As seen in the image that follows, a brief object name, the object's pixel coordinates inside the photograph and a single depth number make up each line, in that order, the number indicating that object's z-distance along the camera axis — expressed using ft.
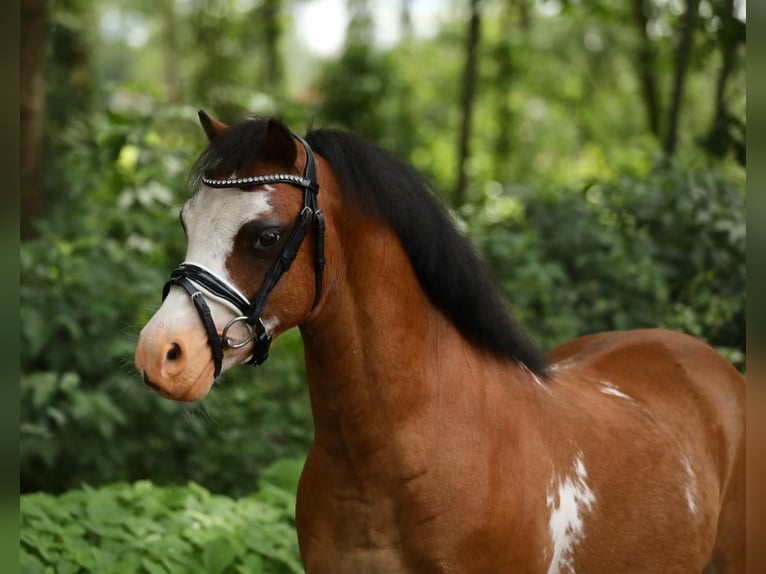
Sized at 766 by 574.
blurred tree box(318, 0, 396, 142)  47.70
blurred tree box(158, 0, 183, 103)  61.41
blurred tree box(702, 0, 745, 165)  25.22
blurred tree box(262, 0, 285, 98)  52.95
